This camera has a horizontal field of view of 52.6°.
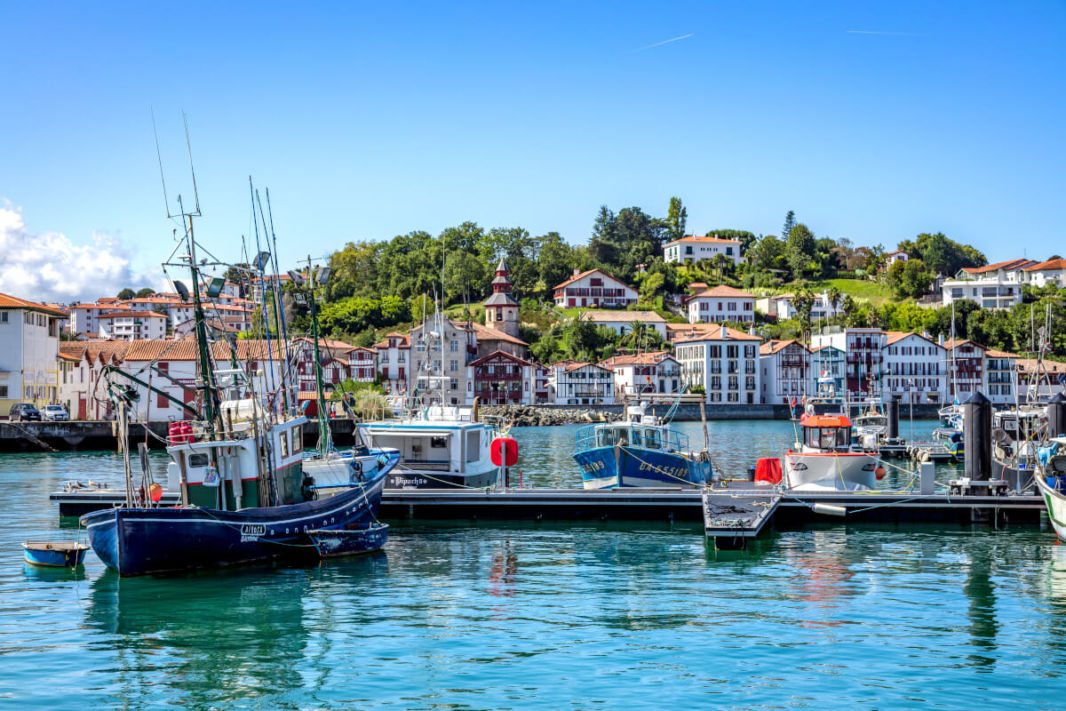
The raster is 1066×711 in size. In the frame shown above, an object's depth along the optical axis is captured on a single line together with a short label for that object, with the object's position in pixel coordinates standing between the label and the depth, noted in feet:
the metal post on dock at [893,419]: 215.92
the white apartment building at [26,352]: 274.77
